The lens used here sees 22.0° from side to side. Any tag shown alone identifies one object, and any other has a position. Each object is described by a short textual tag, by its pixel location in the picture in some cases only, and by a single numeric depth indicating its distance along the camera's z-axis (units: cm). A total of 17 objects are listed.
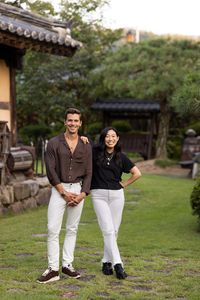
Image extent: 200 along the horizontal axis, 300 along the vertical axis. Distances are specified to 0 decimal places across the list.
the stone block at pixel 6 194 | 965
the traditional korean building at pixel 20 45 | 967
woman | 544
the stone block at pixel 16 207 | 987
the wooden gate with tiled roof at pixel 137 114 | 2234
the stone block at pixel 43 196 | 1086
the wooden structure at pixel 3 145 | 965
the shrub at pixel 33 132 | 2302
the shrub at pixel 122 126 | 2386
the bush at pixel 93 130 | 2359
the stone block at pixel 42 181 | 1099
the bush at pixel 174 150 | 2228
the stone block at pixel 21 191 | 1005
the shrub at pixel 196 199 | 814
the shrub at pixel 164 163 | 1976
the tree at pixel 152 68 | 1880
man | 516
